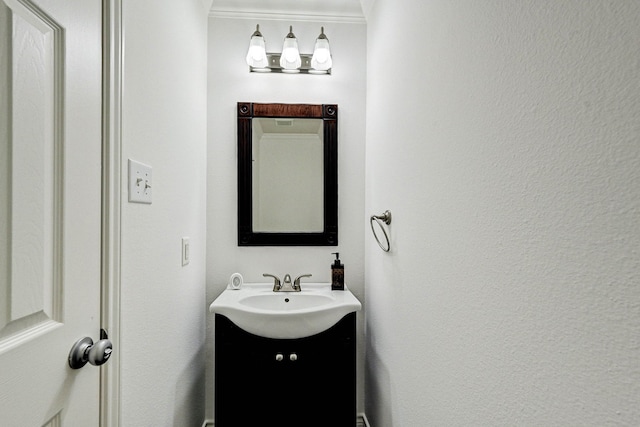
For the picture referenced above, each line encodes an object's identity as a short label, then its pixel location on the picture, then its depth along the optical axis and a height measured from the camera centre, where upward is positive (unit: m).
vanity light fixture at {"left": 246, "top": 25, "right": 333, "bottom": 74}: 1.63 +0.80
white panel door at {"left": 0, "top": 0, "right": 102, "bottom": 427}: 0.50 +0.00
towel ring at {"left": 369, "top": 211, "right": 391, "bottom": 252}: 1.29 -0.04
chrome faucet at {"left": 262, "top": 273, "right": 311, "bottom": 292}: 1.61 -0.38
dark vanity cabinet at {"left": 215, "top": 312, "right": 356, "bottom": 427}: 1.33 -0.73
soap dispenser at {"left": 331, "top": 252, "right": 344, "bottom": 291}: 1.63 -0.34
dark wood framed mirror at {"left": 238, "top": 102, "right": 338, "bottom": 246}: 1.71 +0.20
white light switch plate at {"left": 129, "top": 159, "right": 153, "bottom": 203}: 0.87 +0.08
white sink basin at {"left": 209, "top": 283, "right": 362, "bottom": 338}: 1.30 -0.44
